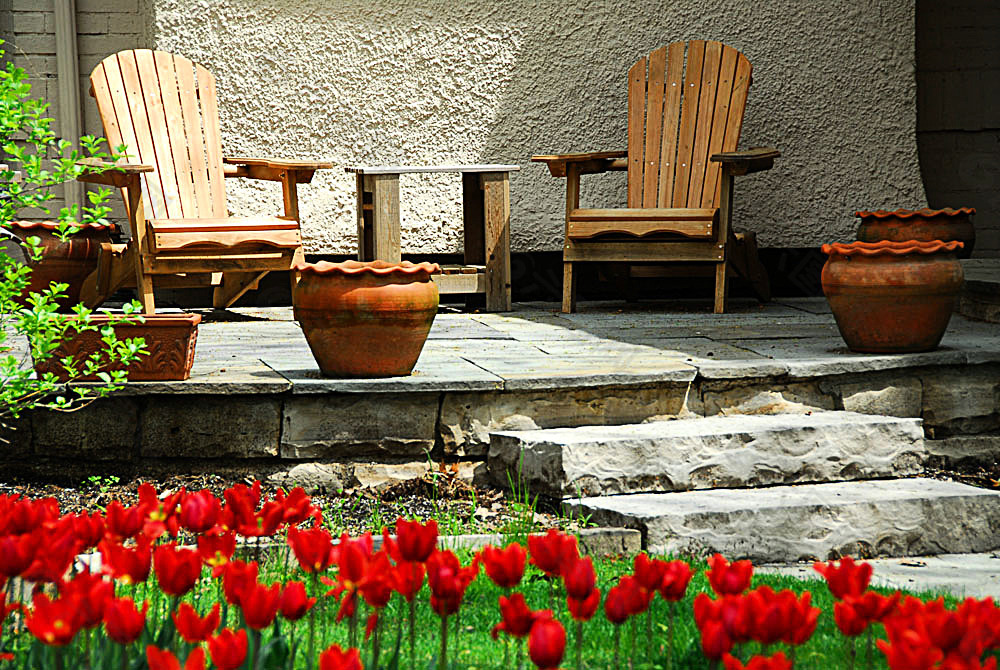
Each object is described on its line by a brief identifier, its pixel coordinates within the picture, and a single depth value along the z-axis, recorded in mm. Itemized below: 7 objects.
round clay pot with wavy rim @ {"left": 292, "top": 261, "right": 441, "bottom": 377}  8300
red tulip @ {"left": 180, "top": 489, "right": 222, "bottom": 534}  4527
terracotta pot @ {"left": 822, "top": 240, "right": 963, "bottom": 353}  8638
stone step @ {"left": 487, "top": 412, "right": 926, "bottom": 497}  8078
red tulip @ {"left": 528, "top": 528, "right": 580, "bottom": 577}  4345
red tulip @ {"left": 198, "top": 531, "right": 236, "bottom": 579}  4472
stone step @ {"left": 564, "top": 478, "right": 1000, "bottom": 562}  7859
